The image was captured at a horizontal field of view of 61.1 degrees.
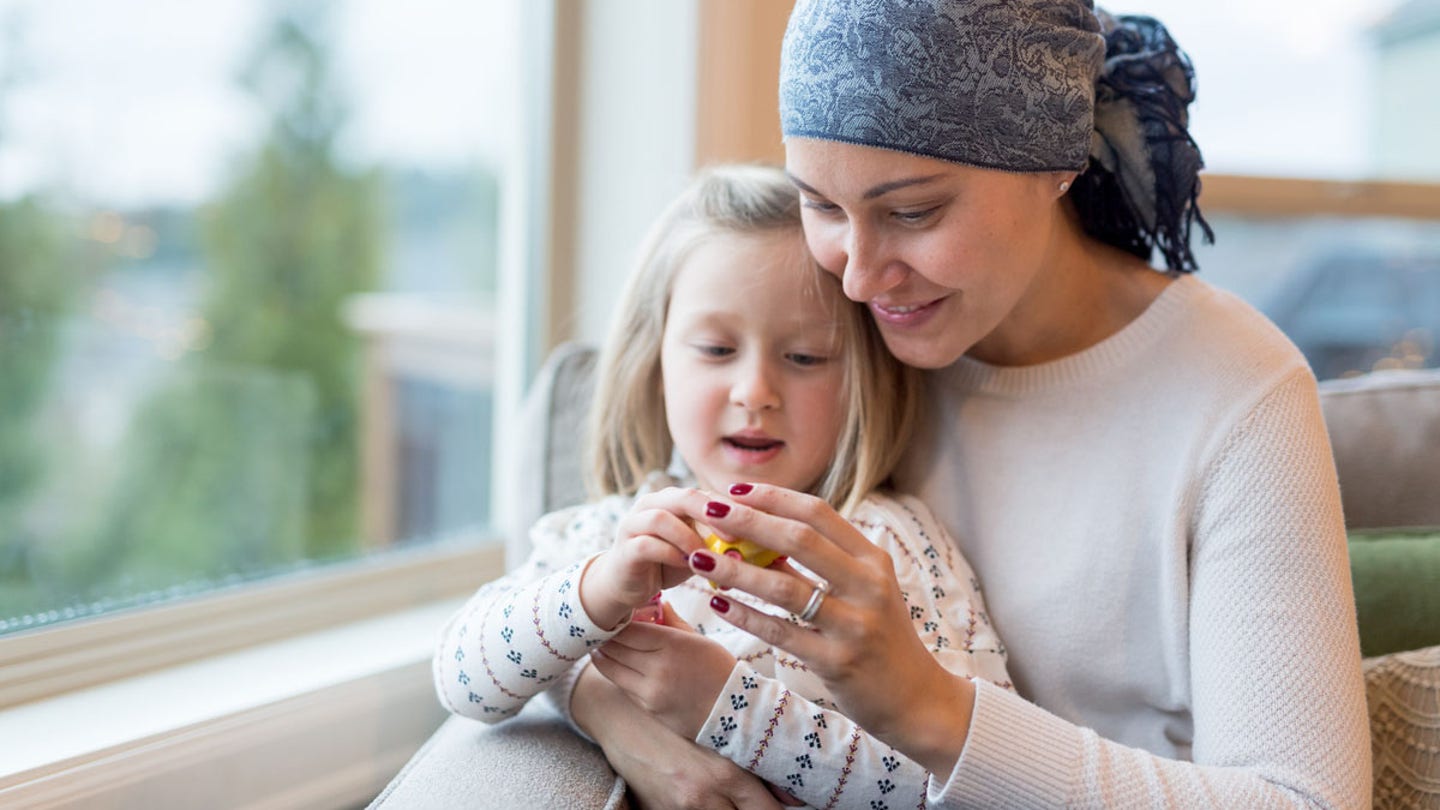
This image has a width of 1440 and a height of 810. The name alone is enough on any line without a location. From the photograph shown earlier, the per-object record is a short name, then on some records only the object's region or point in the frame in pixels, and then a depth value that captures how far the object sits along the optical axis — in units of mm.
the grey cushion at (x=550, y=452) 1660
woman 1079
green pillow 1370
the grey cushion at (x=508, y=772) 1177
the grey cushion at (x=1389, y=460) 1493
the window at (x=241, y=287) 1834
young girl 1167
